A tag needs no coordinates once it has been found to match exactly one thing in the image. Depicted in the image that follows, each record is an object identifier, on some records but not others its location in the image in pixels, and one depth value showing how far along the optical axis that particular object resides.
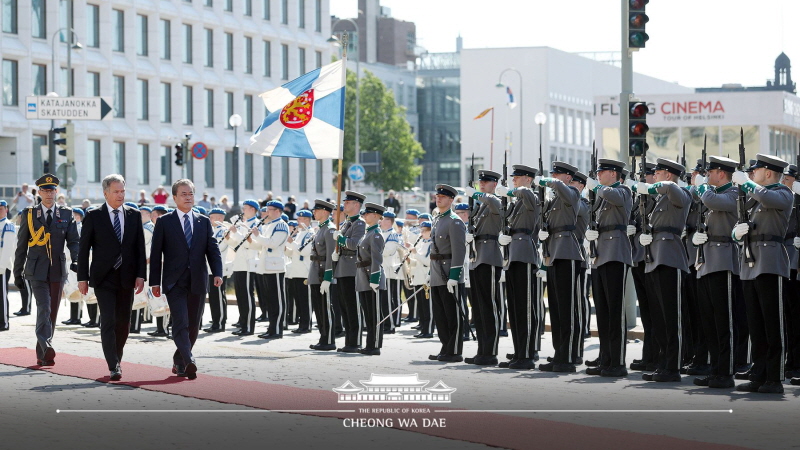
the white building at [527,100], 88.06
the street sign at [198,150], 40.84
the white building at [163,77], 56.03
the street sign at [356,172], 50.69
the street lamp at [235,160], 47.97
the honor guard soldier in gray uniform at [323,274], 17.75
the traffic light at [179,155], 43.23
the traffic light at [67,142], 35.28
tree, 83.75
